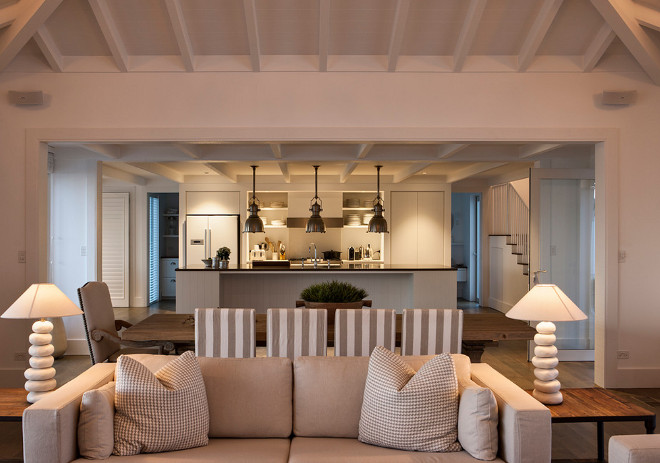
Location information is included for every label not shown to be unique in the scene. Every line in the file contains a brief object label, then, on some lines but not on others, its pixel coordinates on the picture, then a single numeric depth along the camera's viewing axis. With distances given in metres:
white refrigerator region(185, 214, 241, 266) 10.48
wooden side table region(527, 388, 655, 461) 2.96
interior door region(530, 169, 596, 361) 6.41
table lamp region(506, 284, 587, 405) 3.16
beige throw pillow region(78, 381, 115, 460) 2.55
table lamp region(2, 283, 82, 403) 3.21
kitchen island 7.32
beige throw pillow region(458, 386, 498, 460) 2.54
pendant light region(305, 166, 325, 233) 7.69
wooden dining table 4.11
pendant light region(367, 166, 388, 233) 7.83
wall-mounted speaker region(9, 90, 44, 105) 5.05
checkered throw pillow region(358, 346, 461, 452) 2.64
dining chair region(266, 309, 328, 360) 3.68
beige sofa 2.50
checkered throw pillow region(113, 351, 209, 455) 2.61
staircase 8.94
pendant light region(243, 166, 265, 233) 7.64
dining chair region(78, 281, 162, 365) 4.49
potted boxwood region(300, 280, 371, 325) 4.30
